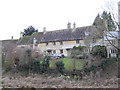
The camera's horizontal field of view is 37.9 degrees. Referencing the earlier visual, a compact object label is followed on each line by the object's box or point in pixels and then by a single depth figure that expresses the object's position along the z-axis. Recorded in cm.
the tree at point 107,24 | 2194
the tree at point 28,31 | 4862
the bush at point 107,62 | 1898
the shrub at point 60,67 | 1909
